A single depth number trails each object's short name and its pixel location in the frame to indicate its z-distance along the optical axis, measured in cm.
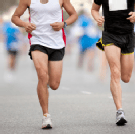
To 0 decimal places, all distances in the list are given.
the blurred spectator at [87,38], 3729
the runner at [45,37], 1197
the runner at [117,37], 1257
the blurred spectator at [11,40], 3651
